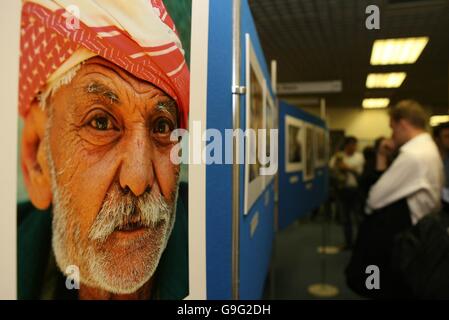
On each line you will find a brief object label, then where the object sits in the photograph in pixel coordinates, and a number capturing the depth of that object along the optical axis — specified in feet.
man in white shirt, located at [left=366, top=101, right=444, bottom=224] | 5.85
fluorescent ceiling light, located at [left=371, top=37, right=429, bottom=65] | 15.52
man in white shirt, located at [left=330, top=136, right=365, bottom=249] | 15.20
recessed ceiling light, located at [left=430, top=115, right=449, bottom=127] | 26.61
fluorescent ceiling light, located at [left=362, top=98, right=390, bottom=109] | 29.94
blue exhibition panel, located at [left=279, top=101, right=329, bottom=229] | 9.81
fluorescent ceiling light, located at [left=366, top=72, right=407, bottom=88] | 21.43
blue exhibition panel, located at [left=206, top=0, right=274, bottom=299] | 3.13
